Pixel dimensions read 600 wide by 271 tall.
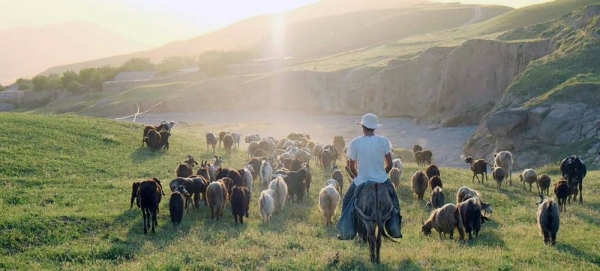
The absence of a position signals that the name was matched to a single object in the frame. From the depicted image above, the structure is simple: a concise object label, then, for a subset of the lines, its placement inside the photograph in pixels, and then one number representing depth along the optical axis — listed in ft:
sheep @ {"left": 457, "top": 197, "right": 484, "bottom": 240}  47.47
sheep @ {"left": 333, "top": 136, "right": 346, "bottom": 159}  115.65
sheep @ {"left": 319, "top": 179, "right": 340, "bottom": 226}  54.39
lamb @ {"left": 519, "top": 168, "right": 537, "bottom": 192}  79.30
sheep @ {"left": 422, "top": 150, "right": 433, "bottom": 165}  105.50
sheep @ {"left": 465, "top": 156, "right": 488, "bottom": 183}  84.38
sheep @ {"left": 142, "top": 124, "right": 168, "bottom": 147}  95.75
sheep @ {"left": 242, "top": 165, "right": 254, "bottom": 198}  67.46
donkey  37.01
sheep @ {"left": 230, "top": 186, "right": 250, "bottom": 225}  52.80
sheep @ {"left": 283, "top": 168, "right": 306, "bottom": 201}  66.18
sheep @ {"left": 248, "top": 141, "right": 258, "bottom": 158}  103.81
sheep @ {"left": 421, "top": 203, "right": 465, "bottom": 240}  48.26
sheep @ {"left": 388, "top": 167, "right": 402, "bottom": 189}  73.56
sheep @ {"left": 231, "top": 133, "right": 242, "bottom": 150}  116.19
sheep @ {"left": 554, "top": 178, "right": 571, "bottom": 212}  64.23
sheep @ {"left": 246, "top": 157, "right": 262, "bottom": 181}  80.08
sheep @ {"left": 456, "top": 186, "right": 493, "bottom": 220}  57.57
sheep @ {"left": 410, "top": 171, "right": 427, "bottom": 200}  67.82
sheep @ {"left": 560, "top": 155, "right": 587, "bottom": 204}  71.41
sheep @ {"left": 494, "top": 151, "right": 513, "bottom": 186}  87.40
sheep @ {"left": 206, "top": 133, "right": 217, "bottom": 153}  105.29
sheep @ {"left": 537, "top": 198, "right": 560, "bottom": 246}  45.80
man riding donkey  37.01
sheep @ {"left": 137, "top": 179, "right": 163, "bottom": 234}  48.16
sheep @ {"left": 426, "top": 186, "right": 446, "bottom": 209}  62.23
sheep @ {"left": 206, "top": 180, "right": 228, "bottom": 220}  54.19
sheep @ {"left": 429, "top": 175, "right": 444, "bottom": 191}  68.18
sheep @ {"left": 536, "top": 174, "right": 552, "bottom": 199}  74.23
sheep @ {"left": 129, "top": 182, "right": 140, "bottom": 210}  54.65
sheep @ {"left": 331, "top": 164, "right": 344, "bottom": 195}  72.93
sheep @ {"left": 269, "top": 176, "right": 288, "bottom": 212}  60.64
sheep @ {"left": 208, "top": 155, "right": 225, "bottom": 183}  71.35
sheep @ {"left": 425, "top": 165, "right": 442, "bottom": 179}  76.69
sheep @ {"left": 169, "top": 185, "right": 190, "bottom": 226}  50.57
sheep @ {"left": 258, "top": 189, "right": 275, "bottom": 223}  55.21
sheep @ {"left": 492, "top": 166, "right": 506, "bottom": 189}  79.66
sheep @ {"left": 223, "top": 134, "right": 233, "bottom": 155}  104.22
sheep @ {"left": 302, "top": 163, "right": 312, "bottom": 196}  69.00
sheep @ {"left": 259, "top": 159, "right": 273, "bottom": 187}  74.08
